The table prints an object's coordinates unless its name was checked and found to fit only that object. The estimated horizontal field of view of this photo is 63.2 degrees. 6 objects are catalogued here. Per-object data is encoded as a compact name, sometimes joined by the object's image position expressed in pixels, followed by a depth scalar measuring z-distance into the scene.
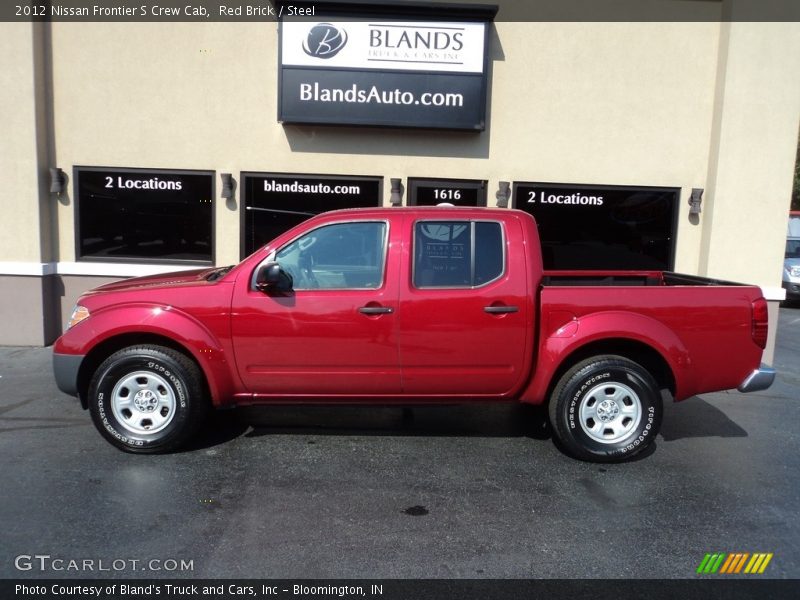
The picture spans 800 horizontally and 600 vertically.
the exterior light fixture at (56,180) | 8.59
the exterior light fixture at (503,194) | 8.60
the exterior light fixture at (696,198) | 8.70
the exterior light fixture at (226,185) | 8.62
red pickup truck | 4.84
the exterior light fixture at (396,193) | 8.57
